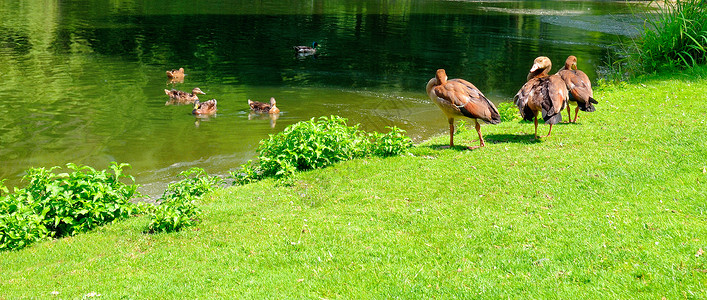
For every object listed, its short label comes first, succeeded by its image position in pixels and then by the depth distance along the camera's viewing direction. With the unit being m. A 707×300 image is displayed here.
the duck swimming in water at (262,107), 19.34
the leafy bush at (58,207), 8.62
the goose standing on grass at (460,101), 11.55
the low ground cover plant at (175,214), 8.63
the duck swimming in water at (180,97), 20.52
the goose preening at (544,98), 11.51
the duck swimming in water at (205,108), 18.88
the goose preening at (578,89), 12.80
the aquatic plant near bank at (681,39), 18.44
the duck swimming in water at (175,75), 23.91
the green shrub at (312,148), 11.51
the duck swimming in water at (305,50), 31.16
